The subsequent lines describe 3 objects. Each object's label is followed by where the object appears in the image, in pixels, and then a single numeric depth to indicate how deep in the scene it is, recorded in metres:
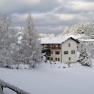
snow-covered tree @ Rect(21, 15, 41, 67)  30.19
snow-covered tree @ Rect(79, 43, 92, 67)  37.72
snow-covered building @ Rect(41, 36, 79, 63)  42.28
